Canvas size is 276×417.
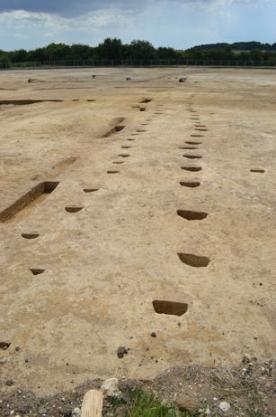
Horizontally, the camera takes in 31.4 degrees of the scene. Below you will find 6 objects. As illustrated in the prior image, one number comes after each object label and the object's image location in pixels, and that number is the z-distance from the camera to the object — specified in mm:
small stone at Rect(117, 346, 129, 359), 3234
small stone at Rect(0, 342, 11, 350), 3350
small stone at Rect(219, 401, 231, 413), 2830
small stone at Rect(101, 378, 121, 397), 2906
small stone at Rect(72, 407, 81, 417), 2775
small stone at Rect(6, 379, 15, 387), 3002
